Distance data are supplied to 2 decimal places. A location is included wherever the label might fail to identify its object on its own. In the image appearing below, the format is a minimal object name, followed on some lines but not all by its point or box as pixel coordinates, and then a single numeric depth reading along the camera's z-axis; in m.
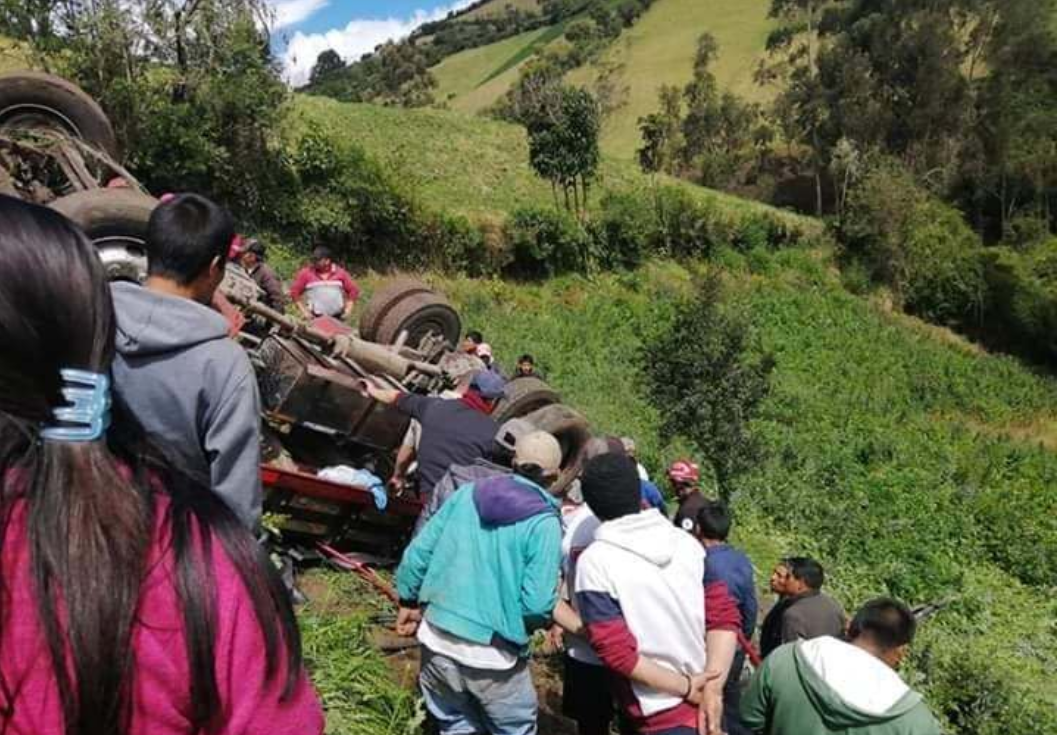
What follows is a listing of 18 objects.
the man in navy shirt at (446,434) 4.04
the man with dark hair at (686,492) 5.82
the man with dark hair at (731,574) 4.22
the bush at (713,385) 10.49
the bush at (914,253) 35.19
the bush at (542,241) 25.36
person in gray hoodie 2.00
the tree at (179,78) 16.72
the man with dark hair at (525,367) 9.00
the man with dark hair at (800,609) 4.46
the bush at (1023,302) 33.53
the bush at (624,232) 28.19
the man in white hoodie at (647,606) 2.84
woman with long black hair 0.98
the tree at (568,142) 28.53
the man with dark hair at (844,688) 2.73
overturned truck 4.86
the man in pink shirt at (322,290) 7.58
